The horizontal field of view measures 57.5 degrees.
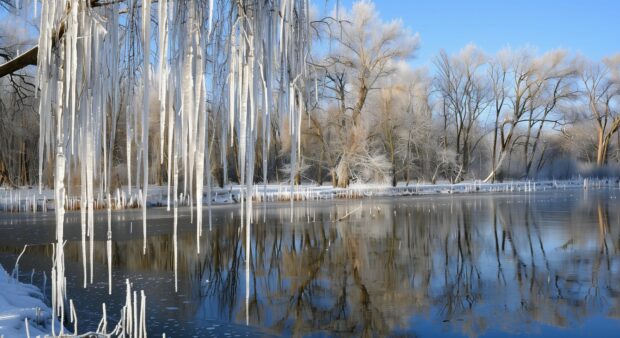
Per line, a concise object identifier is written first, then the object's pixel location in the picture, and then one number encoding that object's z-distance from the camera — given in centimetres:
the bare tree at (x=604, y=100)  4062
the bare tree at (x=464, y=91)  3884
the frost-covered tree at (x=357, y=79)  2728
